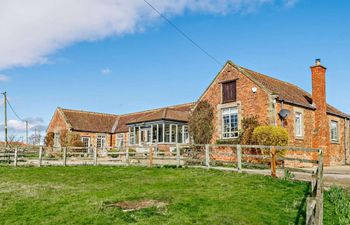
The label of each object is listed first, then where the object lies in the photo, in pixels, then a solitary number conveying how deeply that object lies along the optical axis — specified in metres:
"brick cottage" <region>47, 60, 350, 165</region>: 23.91
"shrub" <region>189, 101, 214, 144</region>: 26.98
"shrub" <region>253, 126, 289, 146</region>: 21.14
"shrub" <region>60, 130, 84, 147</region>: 39.85
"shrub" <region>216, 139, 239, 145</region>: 24.47
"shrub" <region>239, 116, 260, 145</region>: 23.58
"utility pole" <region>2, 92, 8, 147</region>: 42.12
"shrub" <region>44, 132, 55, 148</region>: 45.50
